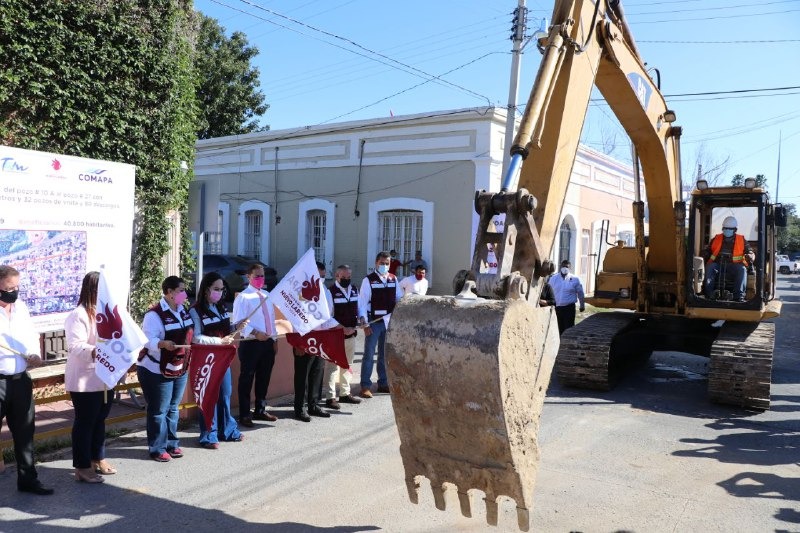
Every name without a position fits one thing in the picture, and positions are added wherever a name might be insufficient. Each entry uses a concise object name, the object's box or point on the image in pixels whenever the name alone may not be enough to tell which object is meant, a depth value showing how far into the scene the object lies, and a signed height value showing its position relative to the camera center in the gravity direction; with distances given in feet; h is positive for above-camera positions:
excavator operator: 29.84 +0.68
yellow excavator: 11.12 -1.03
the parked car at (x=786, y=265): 175.52 +2.26
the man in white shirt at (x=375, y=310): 26.91 -2.06
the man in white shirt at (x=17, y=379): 16.06 -3.22
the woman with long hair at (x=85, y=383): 16.62 -3.39
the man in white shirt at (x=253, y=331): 22.16 -2.52
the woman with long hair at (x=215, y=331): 19.83 -2.32
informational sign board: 21.75 +1.15
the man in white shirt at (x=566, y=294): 37.50 -1.58
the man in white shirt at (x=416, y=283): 32.09 -1.00
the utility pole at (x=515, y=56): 43.78 +14.66
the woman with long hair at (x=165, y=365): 18.25 -3.14
